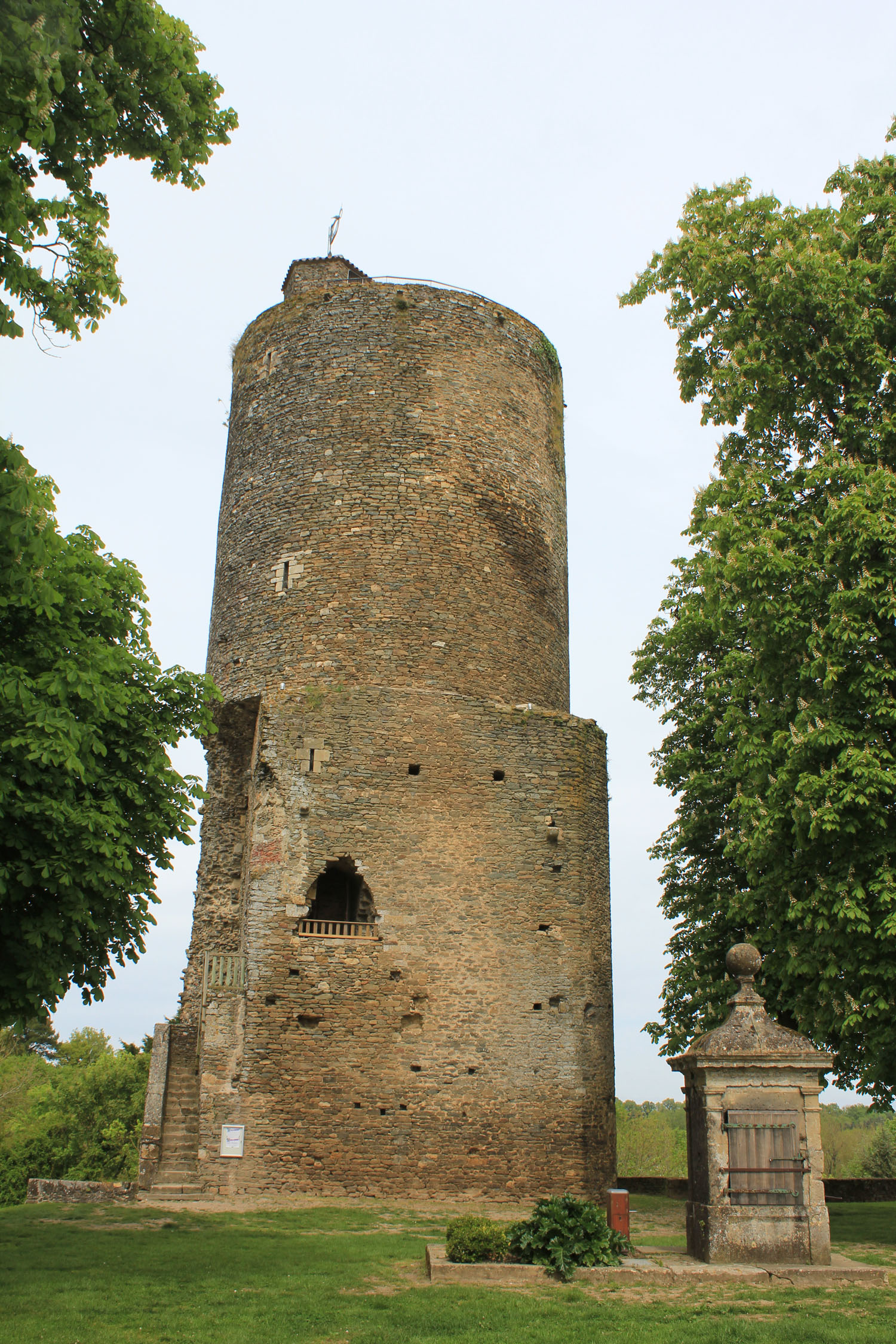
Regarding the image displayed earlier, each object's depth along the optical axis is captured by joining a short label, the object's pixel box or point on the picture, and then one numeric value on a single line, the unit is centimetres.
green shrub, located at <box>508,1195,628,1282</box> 852
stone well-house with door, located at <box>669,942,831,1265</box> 887
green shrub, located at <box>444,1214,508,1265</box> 864
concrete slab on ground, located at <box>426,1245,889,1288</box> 831
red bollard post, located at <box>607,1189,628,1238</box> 959
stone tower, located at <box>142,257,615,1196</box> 1373
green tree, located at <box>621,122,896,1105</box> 1119
